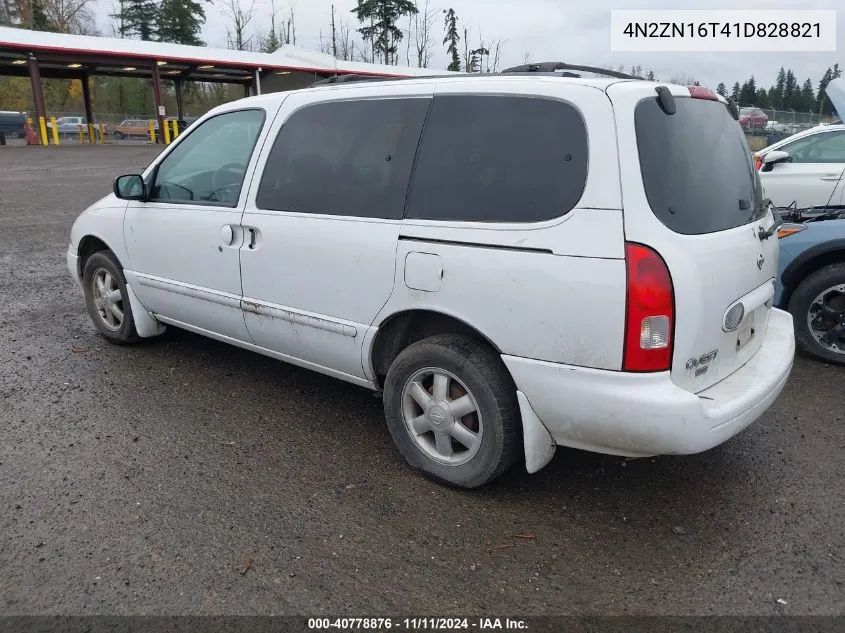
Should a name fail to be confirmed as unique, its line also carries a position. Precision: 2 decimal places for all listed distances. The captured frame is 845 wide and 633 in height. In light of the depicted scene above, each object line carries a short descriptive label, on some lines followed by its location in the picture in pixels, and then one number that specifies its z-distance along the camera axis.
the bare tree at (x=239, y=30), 62.97
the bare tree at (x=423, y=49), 63.94
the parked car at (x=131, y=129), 42.12
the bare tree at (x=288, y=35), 66.75
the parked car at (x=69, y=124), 40.81
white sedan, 7.21
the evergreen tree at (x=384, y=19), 62.47
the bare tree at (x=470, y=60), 58.08
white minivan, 2.54
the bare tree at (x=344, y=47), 64.94
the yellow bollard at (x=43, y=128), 29.95
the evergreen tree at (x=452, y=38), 62.97
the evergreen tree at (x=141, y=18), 57.09
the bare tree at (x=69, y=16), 58.03
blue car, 4.62
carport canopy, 28.50
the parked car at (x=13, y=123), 34.46
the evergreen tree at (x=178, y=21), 56.28
